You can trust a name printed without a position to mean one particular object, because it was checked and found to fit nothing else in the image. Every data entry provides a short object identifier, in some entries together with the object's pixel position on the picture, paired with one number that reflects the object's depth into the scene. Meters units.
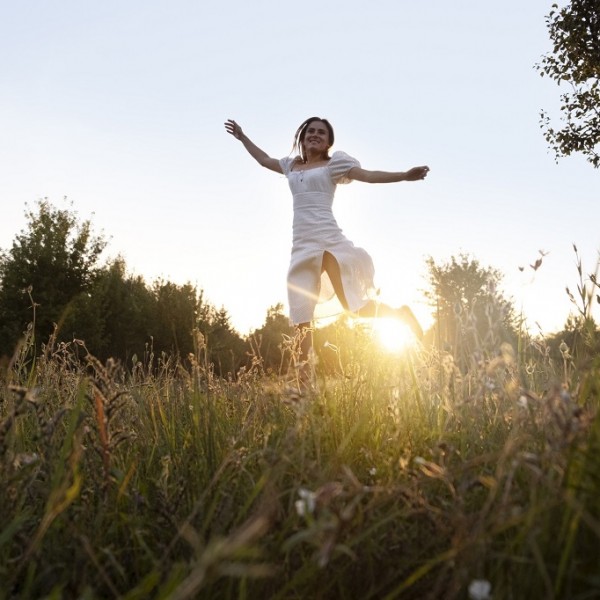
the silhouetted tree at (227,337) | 22.11
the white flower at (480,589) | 0.99
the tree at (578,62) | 17.33
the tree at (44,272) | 26.84
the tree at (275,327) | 25.06
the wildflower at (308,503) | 1.03
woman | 6.82
